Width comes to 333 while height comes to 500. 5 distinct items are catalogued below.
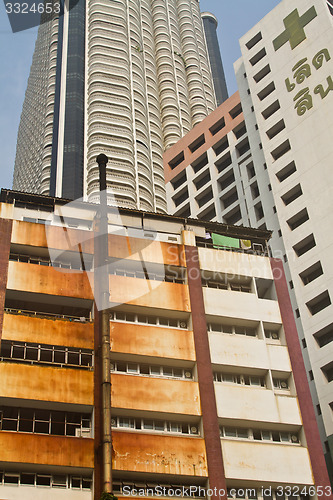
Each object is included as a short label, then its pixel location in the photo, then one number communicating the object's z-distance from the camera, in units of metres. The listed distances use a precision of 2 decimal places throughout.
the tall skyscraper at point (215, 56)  148.00
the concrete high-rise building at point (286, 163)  54.50
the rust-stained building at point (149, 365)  34.34
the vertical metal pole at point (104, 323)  31.22
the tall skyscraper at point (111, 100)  103.94
